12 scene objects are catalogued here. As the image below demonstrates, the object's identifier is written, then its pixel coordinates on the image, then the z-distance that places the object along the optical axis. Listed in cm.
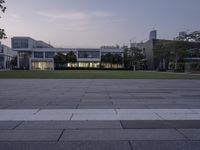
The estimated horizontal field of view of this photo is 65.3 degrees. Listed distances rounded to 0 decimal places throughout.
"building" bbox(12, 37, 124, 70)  6494
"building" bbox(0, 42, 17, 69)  7536
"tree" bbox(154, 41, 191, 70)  4253
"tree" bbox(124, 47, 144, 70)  5784
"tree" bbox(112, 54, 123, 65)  6192
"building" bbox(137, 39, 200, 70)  4476
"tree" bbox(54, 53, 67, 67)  6063
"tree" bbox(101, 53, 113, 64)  6217
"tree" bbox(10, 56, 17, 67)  7048
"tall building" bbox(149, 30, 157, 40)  7429
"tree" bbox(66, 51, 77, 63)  6173
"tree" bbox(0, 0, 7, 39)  1746
